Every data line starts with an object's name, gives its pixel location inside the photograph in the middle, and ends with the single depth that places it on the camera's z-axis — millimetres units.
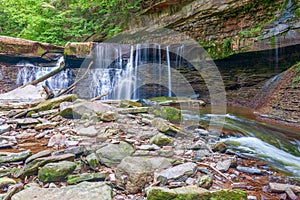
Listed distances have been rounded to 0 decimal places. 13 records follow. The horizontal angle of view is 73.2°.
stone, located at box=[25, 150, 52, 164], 2091
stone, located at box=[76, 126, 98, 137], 3172
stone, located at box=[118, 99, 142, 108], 5215
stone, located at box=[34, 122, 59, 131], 3525
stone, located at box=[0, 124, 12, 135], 3281
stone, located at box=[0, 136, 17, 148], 2695
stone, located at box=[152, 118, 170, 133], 3341
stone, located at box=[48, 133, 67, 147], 2787
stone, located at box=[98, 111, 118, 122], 3924
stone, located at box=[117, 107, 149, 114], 4604
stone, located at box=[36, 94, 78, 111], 4602
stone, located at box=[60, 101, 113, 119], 4137
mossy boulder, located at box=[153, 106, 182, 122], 4477
